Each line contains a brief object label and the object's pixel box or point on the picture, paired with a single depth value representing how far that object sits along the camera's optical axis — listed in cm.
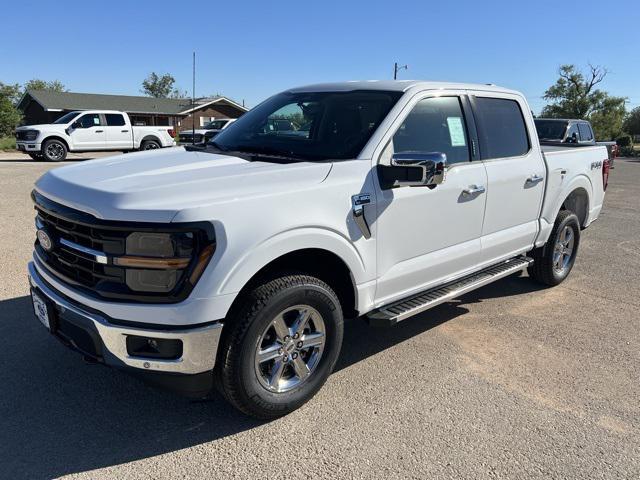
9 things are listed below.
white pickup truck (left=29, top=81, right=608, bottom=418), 252
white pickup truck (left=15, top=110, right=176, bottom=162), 1944
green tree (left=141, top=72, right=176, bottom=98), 9550
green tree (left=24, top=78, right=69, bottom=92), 9512
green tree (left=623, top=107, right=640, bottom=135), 7612
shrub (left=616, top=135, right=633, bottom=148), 4881
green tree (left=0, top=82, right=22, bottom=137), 4188
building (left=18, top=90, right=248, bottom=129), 4431
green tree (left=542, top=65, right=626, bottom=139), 6306
